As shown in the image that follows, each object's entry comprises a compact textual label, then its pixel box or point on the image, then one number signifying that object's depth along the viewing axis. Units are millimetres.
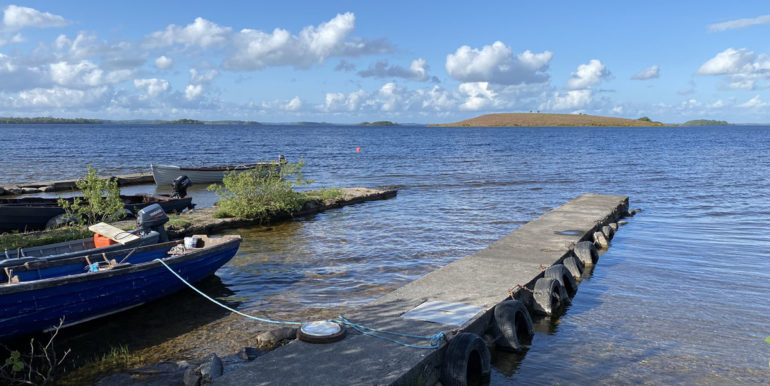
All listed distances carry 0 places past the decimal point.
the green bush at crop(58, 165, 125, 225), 14086
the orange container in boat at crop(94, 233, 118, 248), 10680
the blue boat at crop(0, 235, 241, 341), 7402
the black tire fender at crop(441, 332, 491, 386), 6309
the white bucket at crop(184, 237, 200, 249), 10586
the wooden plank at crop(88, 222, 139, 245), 10547
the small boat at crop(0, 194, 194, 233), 15852
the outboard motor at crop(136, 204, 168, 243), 11258
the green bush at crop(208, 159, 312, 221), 17422
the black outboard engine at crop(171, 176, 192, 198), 19500
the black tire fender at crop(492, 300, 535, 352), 7566
